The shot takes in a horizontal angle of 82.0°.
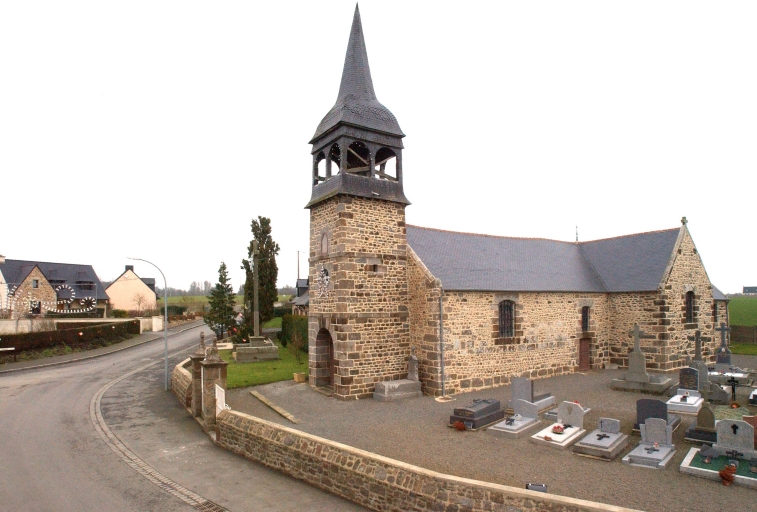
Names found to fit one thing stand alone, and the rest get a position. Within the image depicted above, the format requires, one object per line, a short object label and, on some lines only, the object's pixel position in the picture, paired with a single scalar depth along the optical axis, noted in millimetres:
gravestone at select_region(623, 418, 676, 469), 10375
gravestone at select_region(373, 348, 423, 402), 17344
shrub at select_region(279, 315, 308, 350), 31797
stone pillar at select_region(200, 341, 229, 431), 14898
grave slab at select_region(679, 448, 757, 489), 9055
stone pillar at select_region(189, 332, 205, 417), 16891
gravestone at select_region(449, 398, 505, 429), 13570
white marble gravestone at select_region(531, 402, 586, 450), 11956
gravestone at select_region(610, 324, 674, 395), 17359
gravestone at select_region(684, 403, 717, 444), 11328
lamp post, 20578
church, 18000
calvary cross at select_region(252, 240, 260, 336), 30331
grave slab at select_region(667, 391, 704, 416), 14891
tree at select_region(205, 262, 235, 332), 39500
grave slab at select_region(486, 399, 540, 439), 12938
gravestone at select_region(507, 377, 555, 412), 14977
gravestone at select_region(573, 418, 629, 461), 10930
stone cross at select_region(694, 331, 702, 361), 18725
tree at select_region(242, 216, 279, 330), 38469
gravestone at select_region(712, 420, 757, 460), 10035
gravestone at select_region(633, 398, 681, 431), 12164
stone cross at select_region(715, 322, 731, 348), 21078
